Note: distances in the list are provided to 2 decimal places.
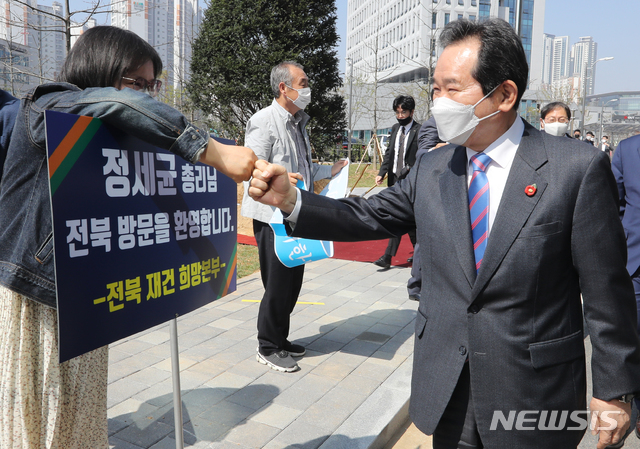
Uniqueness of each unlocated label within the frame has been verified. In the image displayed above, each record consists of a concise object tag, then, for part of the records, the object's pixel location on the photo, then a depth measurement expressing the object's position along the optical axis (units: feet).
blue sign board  5.52
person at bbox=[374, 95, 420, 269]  21.76
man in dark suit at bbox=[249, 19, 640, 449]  5.23
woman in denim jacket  5.51
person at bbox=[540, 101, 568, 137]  18.31
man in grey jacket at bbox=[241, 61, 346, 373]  12.47
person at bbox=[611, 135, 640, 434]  10.90
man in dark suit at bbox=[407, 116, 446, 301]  17.15
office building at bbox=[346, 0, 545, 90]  183.52
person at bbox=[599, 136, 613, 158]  77.25
